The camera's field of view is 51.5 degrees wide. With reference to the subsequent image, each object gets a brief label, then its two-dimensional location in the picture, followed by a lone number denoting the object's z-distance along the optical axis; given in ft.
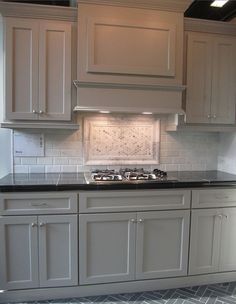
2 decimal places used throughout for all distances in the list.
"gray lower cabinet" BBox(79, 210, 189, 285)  6.56
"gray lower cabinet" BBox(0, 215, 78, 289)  6.28
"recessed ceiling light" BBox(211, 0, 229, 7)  7.57
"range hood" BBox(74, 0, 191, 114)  6.76
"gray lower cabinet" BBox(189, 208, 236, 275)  7.07
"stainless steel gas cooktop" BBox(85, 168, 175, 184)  6.84
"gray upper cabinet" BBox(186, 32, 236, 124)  7.55
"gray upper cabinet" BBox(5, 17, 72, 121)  6.71
